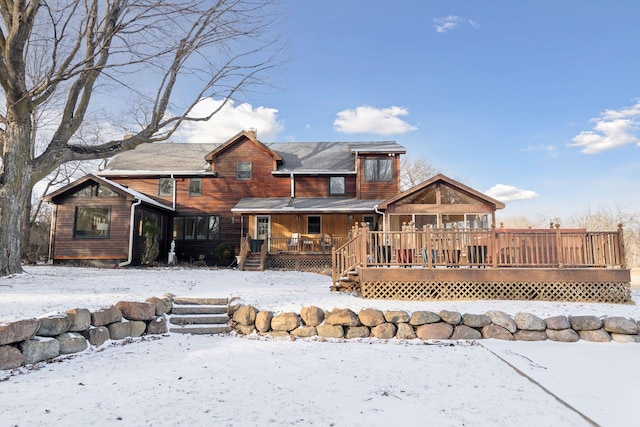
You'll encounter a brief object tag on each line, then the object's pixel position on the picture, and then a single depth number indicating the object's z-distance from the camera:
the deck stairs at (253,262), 15.89
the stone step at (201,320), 6.80
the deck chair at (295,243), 17.33
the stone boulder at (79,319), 5.18
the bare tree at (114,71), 9.54
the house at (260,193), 17.77
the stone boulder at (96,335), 5.35
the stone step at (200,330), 6.53
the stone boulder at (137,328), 6.00
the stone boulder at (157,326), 6.26
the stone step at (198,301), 7.29
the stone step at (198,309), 7.06
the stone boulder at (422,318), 6.48
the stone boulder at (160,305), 6.55
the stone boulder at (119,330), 5.79
